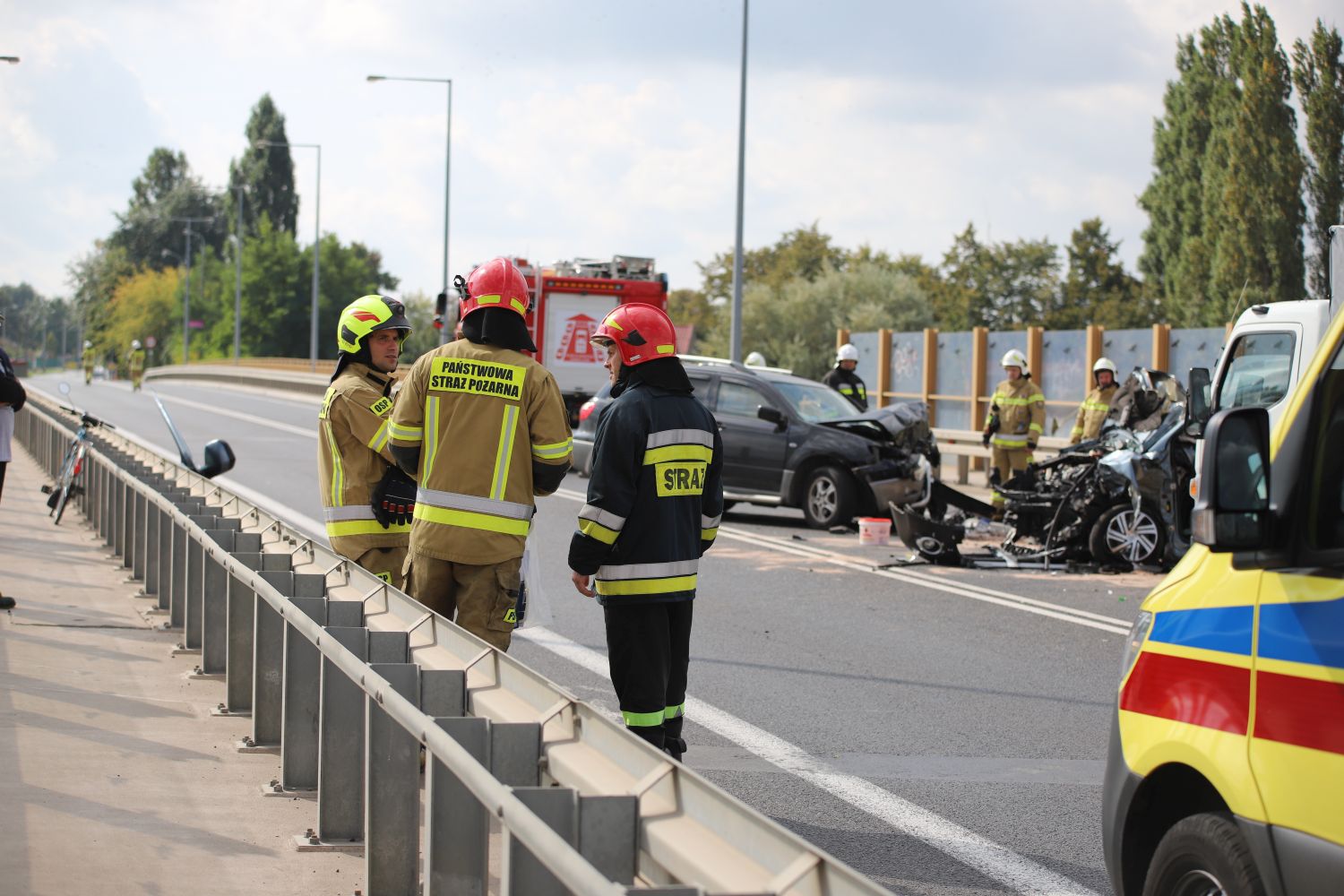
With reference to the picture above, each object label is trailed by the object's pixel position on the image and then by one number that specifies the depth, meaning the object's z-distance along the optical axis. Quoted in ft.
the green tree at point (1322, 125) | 145.69
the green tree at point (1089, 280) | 224.74
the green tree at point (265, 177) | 382.63
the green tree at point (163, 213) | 446.60
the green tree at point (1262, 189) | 148.66
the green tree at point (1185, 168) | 163.84
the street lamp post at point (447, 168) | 148.46
